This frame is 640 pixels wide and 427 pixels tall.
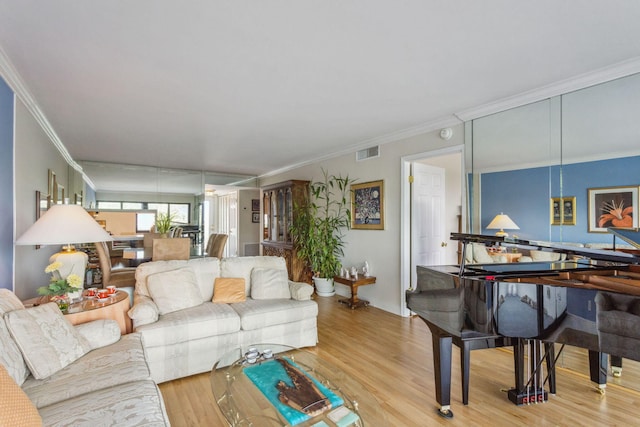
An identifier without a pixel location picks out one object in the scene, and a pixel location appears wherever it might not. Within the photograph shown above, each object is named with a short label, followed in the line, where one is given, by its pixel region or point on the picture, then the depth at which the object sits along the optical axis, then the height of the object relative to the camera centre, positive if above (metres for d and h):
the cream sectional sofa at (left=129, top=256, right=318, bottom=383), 2.46 -0.87
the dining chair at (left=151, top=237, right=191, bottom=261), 3.96 -0.42
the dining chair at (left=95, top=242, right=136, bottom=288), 3.84 -0.79
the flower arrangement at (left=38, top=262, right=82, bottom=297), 2.20 -0.50
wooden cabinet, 5.91 -0.05
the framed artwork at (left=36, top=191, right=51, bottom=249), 3.31 +0.17
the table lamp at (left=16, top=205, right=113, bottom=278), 2.20 -0.10
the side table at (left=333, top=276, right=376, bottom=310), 4.48 -1.02
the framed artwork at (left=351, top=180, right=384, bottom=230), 4.57 +0.18
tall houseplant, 5.16 -0.26
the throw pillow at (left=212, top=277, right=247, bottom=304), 3.08 -0.76
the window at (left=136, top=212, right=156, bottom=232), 6.64 -0.06
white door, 4.25 +0.00
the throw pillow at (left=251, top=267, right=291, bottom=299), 3.25 -0.74
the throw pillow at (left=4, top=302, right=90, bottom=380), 1.62 -0.69
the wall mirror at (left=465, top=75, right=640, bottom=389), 2.47 +0.51
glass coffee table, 1.45 -0.97
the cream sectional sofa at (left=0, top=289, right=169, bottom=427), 1.30 -0.87
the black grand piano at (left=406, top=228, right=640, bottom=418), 1.62 -0.57
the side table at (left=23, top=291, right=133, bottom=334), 2.18 -0.70
